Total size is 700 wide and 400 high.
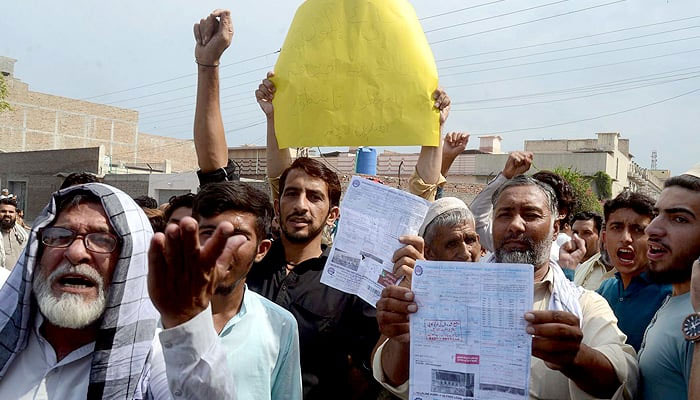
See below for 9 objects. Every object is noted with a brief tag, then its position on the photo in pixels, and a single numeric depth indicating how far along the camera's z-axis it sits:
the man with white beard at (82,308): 2.00
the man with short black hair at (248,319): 2.24
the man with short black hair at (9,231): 7.21
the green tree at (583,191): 28.39
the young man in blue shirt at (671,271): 2.20
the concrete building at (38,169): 31.25
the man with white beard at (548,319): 1.86
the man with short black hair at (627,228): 4.07
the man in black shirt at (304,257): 2.71
